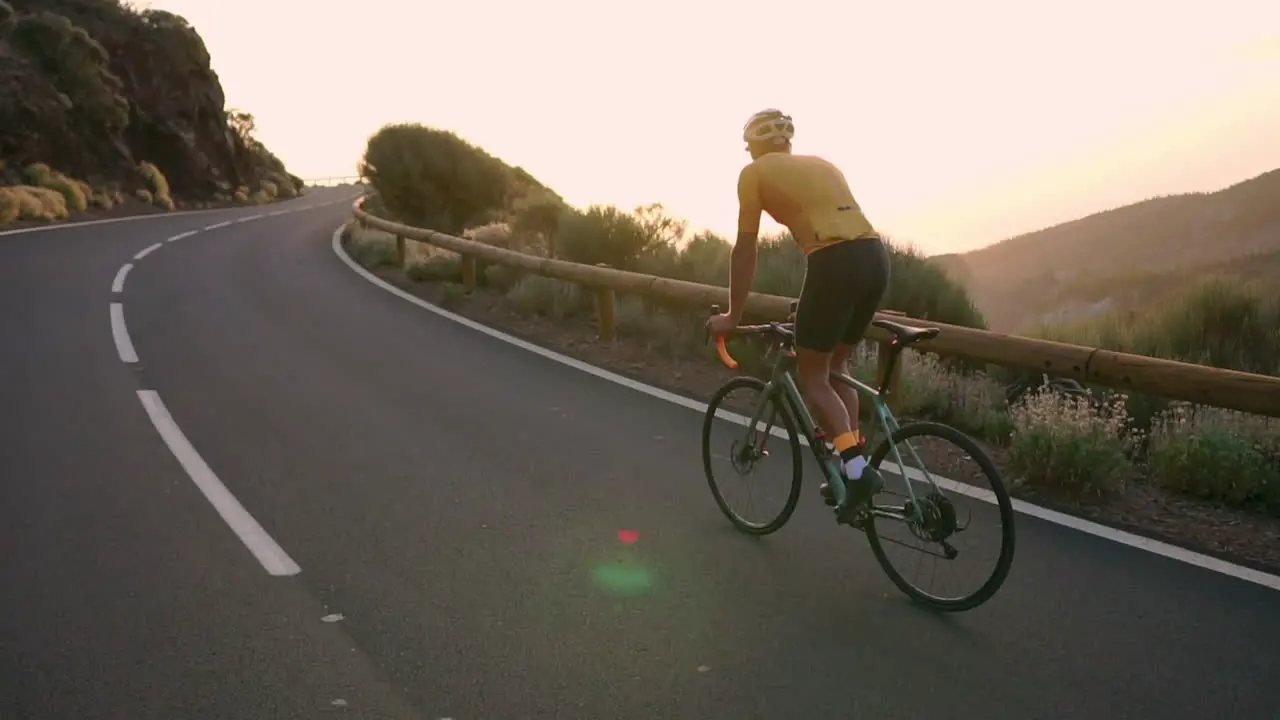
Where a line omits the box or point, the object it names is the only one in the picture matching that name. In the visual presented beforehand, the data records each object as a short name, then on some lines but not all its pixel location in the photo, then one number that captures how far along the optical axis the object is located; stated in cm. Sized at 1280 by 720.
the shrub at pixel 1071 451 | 643
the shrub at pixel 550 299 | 1350
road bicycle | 455
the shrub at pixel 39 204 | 2909
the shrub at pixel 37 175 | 3397
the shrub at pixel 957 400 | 801
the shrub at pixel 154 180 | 4394
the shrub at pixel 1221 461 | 634
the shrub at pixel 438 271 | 1720
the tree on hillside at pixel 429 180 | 3319
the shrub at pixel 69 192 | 3388
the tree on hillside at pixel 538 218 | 2033
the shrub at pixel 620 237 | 1577
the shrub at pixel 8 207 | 2725
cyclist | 478
